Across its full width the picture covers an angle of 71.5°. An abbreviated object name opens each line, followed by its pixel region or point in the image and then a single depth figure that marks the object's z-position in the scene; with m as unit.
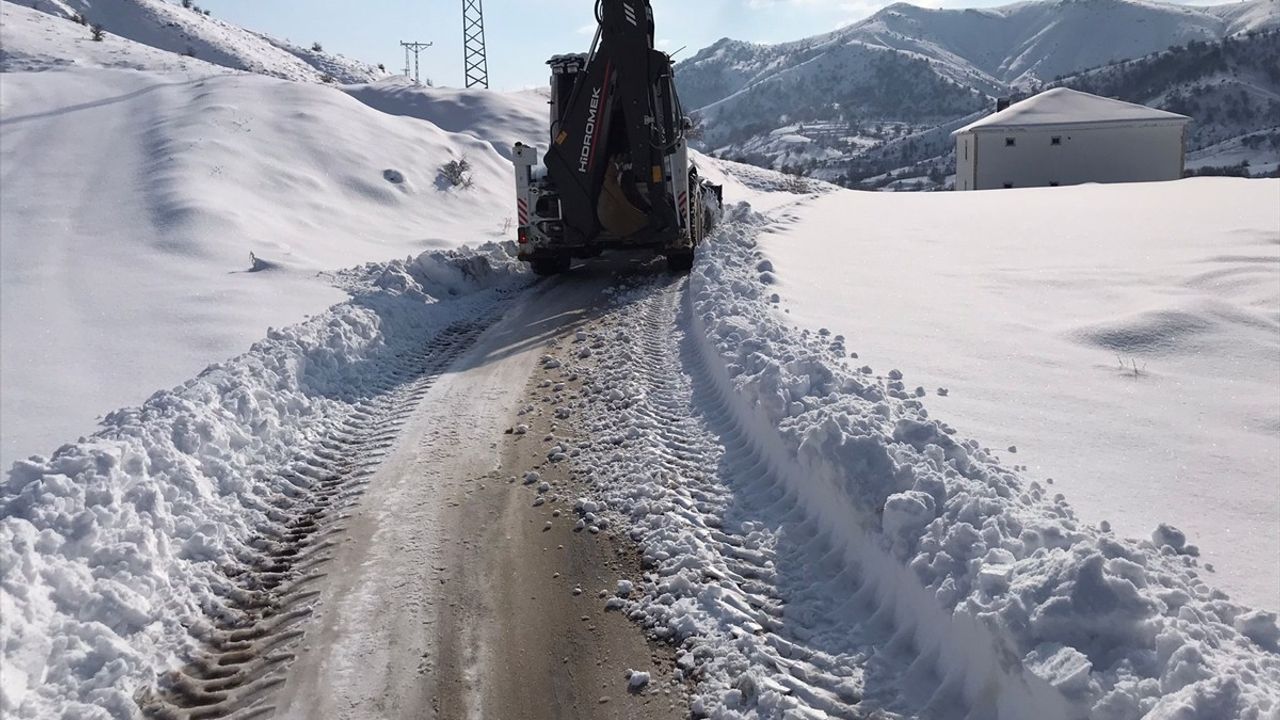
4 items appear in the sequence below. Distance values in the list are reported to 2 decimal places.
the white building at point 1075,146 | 41.06
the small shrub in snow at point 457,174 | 22.27
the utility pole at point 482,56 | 40.79
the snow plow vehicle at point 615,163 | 13.87
